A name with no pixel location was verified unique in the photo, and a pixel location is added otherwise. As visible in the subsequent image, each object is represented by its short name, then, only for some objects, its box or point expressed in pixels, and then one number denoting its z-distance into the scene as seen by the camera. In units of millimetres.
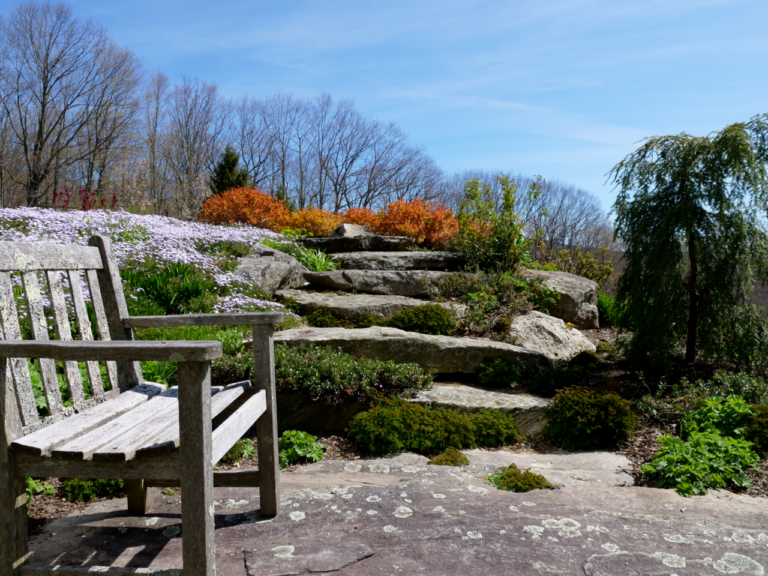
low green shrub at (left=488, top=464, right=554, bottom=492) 3180
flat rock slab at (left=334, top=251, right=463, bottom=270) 8930
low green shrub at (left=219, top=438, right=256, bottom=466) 3785
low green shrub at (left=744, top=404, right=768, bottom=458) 3812
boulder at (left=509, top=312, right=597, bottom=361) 6586
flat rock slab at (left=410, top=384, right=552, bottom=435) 4531
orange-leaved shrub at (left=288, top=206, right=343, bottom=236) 12789
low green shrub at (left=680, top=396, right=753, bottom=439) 3955
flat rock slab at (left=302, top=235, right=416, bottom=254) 10298
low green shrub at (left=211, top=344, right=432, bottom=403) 4359
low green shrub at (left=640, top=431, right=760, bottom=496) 3260
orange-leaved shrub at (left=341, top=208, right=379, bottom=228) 12648
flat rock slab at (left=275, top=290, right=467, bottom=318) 6809
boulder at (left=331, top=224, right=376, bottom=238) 10781
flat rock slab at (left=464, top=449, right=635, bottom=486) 3492
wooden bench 1734
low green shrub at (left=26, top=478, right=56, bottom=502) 2973
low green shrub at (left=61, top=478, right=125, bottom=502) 2998
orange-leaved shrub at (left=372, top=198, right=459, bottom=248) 10359
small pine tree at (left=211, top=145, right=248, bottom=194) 22328
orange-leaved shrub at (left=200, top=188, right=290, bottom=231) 13656
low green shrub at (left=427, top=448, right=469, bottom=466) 3680
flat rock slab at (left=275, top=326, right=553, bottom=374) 5320
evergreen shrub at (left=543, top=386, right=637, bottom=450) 4188
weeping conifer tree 5305
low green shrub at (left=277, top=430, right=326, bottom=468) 3830
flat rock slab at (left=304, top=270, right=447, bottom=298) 8016
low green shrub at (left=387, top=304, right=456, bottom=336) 6410
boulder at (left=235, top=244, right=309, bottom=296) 7383
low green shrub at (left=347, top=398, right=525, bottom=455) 3953
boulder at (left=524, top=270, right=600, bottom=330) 8336
